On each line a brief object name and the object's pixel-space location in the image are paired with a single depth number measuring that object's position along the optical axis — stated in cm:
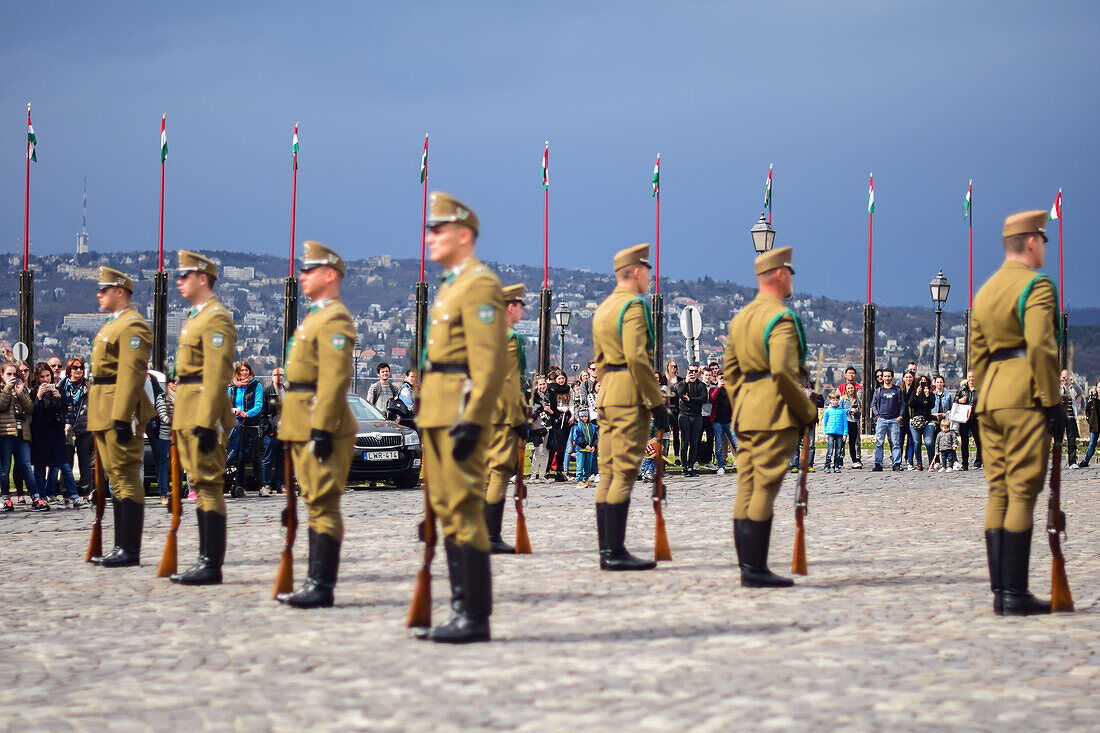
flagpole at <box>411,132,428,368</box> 4984
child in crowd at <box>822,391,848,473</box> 2319
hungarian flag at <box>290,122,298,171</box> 4725
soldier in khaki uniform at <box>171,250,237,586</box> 870
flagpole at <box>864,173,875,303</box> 5082
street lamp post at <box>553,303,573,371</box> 4812
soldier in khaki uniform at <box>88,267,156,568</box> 959
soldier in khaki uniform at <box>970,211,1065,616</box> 727
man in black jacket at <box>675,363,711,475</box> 2183
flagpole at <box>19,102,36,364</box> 4573
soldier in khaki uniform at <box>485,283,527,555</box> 1037
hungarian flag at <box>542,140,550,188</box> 5217
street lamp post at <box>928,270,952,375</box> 4022
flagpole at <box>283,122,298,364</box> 4858
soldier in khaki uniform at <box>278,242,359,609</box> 755
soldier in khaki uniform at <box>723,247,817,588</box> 829
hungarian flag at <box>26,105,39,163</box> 4334
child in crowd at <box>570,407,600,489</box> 2022
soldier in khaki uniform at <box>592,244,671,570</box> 920
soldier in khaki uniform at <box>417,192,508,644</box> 630
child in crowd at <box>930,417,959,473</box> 2344
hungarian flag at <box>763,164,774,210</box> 4154
